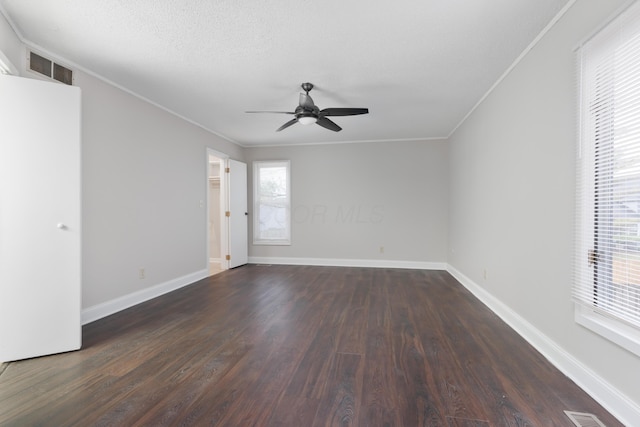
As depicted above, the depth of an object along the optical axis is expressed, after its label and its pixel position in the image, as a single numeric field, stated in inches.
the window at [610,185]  57.7
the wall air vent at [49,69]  98.0
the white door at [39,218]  82.2
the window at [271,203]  243.4
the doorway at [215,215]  253.0
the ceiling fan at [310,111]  123.7
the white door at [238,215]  222.2
